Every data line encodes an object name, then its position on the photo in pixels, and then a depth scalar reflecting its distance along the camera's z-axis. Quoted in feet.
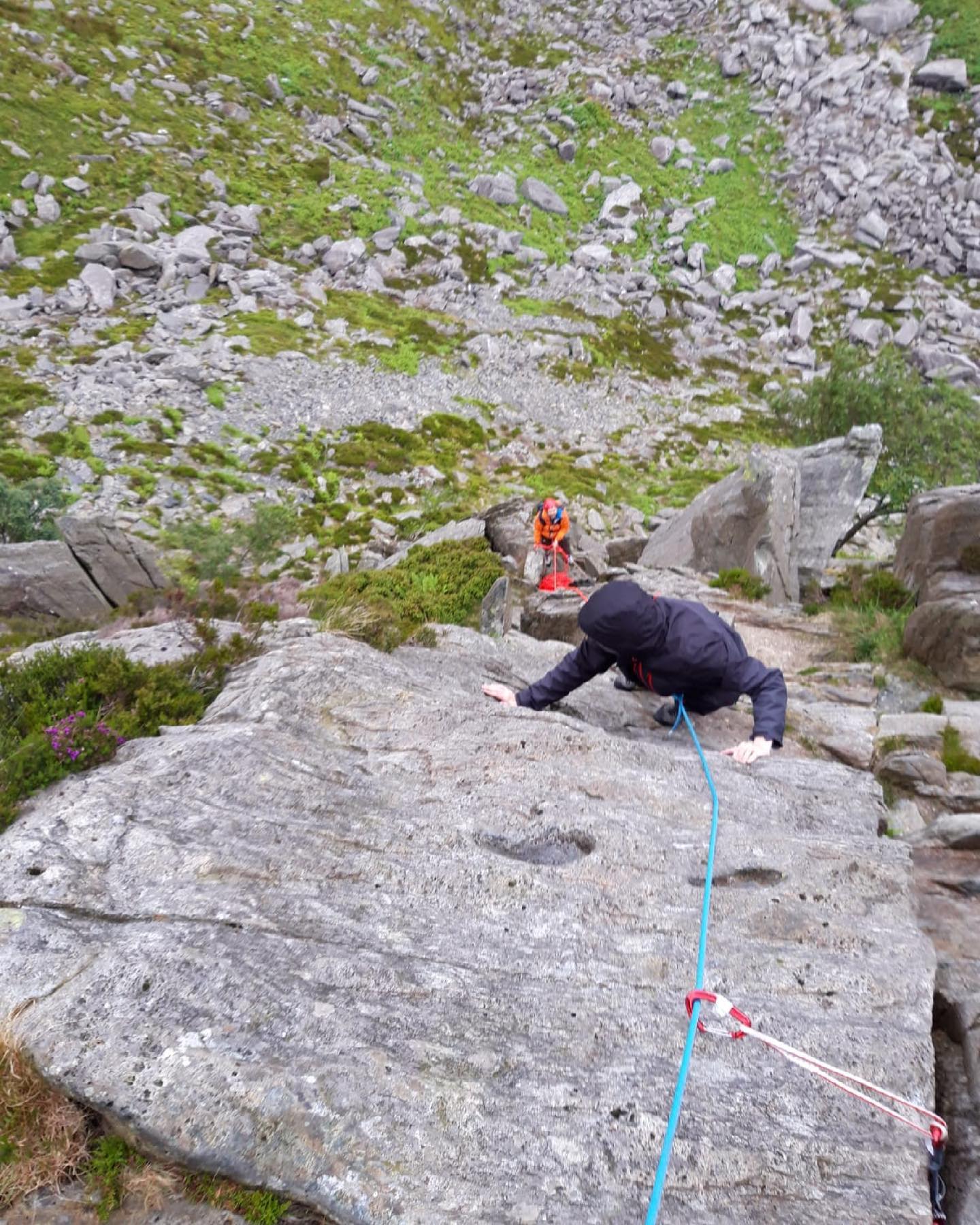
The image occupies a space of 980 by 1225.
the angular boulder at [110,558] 74.69
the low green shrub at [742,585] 69.36
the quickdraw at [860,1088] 13.91
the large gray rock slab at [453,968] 13.03
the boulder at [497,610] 45.08
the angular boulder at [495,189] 206.59
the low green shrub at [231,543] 83.76
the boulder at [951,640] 44.52
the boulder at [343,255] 171.42
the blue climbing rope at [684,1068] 12.47
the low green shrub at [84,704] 21.20
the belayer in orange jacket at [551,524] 65.16
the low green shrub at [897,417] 97.71
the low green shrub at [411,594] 34.00
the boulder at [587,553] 74.95
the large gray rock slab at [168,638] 28.66
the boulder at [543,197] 210.79
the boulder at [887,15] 241.55
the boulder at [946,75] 232.73
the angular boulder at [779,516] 75.20
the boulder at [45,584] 68.23
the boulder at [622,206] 212.84
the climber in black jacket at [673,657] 24.70
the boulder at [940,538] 54.13
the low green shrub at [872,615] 52.21
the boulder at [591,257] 199.62
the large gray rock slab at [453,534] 73.46
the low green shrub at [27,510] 83.46
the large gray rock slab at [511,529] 72.18
